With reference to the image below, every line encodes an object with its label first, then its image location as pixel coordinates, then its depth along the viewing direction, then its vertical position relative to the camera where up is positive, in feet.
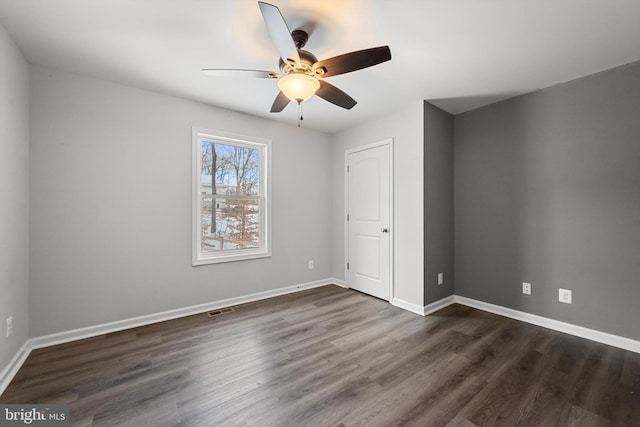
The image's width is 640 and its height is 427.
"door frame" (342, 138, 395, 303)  11.32 +0.47
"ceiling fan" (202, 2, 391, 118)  5.34 +3.34
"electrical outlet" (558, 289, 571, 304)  8.62 -2.70
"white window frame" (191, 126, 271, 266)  10.24 +0.69
